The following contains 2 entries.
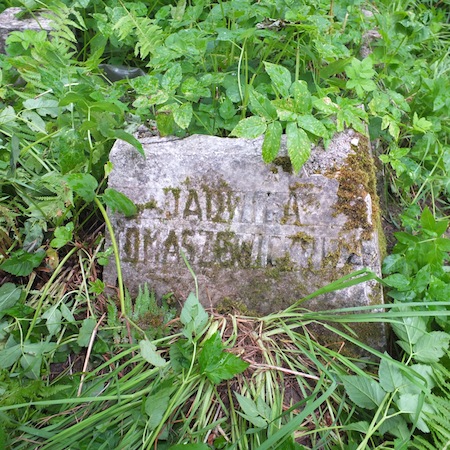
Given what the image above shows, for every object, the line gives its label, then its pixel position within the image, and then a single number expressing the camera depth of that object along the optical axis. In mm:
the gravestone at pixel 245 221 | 678
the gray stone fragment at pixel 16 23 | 957
